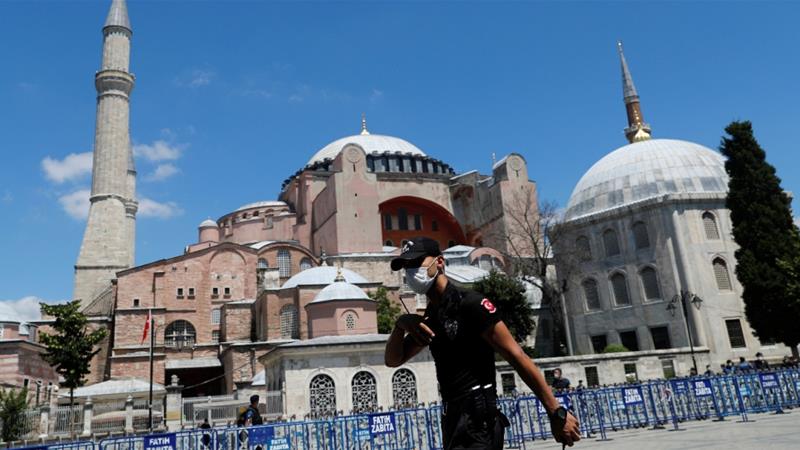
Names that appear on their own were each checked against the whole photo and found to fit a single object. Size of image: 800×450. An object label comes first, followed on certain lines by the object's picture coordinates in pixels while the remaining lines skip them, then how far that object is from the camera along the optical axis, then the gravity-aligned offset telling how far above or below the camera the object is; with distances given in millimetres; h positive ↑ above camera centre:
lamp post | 27227 +3705
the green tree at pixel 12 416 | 19484 +884
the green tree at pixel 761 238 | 23016 +5386
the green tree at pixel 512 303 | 28672 +4448
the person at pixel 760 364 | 18516 +500
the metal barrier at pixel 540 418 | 9922 -219
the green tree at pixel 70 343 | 23406 +3566
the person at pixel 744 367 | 17062 +412
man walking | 2535 +233
